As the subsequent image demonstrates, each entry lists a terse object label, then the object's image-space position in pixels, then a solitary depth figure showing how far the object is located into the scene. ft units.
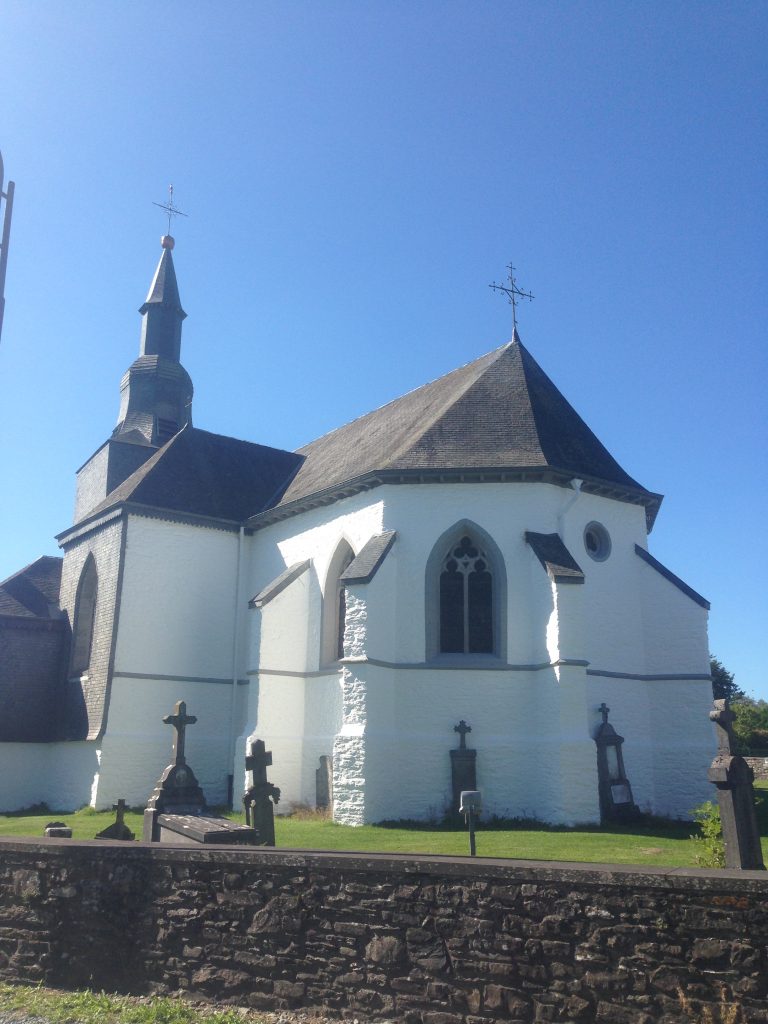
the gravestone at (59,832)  30.94
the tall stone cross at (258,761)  40.00
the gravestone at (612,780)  55.57
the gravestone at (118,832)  37.93
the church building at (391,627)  56.29
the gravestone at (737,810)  25.71
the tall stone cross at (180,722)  39.55
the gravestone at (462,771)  55.67
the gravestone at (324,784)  61.67
